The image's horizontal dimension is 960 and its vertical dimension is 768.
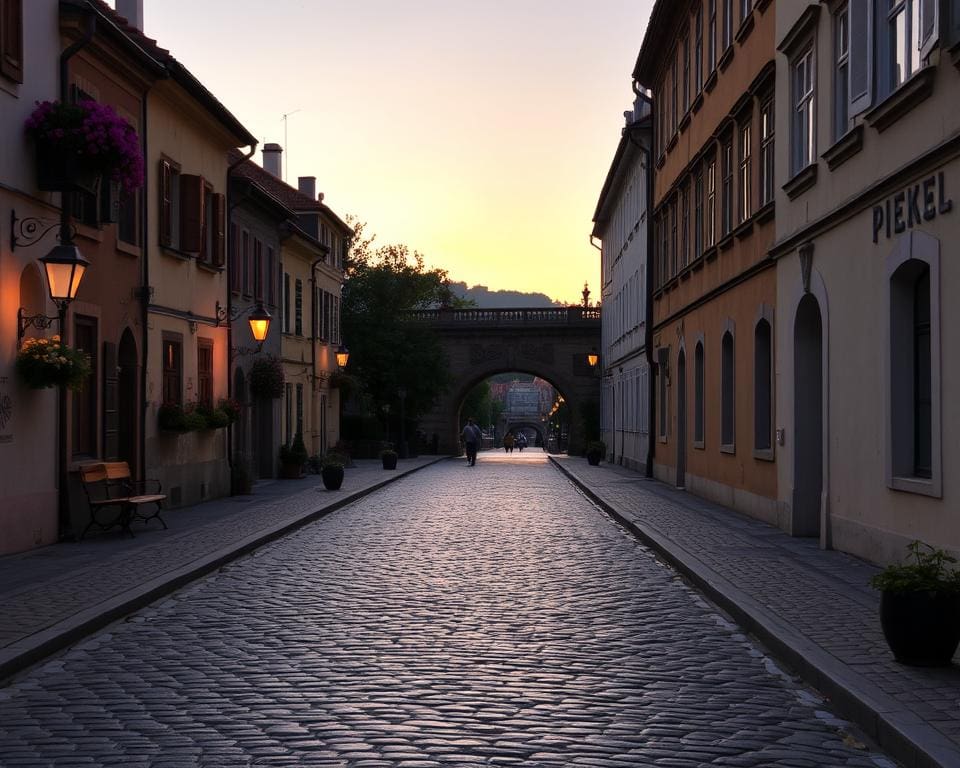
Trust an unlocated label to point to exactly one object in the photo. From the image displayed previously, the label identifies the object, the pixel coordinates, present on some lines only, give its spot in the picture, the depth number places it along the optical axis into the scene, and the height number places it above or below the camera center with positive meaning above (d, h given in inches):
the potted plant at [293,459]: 1381.6 -34.5
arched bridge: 2600.9 +154.8
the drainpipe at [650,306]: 1386.6 +130.0
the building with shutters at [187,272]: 844.6 +108.0
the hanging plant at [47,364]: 592.4 +27.9
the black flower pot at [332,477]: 1144.8 -44.3
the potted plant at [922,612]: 304.5 -43.5
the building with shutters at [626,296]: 1551.4 +182.4
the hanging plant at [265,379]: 1231.5 +43.3
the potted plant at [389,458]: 1734.7 -42.8
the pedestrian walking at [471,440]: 2064.5 -23.2
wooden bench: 663.1 -36.9
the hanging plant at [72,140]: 606.2 +130.9
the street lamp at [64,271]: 573.0 +67.2
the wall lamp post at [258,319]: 1042.1 +83.7
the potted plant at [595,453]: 1909.4 -40.8
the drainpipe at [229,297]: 1063.5 +103.8
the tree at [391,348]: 2443.4 +142.0
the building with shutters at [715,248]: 799.7 +129.5
